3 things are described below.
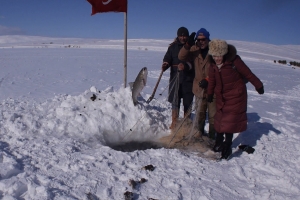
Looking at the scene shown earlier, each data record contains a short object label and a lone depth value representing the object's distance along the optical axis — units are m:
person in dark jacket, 4.14
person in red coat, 3.11
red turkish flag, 4.61
